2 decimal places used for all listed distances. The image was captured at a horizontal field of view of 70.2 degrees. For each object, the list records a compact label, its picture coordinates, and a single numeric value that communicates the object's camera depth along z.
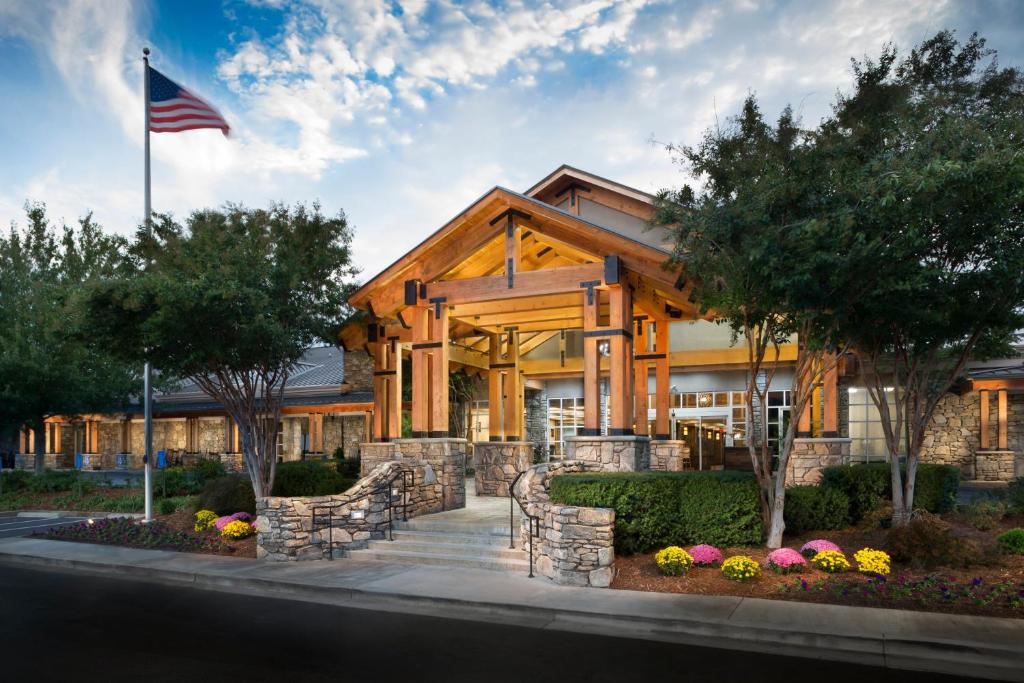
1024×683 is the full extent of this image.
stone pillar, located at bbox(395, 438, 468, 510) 14.34
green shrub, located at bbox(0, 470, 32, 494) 23.14
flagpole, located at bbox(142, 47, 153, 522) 15.50
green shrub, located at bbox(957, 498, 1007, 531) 10.95
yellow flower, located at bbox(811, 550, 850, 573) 9.26
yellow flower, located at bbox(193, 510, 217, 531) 13.91
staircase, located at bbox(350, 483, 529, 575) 10.82
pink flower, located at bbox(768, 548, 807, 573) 9.36
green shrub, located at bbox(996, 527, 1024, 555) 9.55
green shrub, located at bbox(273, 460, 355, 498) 14.65
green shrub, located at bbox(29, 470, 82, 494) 22.30
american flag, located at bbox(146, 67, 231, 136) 16.38
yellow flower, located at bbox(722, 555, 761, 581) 9.09
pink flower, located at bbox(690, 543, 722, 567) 9.82
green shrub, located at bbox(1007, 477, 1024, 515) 11.91
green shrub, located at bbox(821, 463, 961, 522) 12.03
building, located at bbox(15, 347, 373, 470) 29.75
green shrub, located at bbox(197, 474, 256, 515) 14.48
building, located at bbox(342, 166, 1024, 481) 13.77
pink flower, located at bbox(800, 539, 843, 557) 9.76
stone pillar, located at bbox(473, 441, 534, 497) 17.16
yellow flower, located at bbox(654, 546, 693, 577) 9.48
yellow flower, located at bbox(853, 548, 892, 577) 8.98
